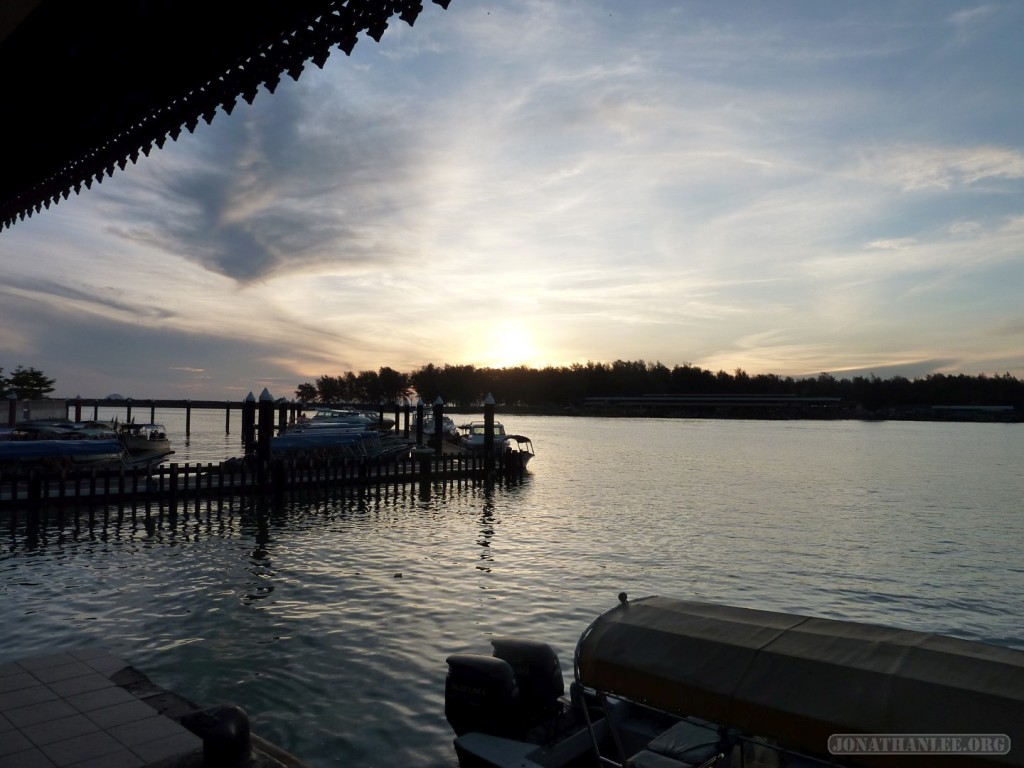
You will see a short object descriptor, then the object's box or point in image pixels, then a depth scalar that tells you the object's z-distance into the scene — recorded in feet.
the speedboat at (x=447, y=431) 200.75
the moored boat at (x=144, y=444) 150.10
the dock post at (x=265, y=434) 105.29
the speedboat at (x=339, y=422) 168.55
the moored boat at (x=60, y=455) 94.48
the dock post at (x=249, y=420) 130.72
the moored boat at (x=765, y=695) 13.82
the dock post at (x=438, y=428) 150.41
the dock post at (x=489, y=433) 132.16
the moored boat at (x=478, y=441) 164.76
